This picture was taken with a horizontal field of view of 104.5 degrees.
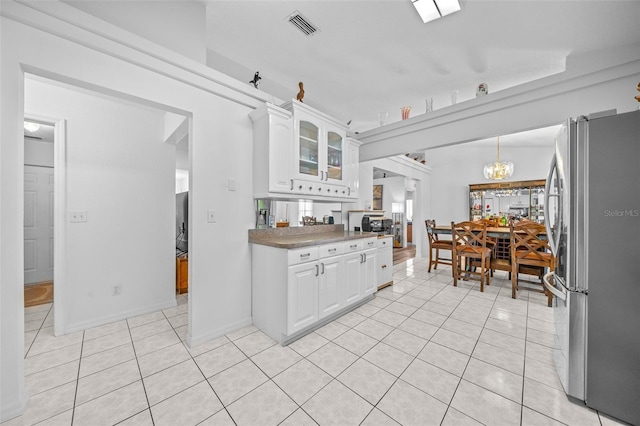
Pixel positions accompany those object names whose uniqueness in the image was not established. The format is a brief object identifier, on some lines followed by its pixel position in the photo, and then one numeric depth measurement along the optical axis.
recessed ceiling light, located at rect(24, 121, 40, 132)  3.10
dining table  3.44
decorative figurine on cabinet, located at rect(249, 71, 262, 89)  2.64
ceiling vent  2.11
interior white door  4.00
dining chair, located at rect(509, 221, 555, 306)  3.17
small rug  3.14
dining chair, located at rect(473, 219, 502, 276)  3.84
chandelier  5.00
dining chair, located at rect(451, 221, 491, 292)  3.62
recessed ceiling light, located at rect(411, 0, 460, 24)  1.91
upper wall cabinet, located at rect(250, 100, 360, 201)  2.37
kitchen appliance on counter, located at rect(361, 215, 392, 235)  4.37
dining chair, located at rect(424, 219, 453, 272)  4.34
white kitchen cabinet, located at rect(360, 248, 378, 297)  2.96
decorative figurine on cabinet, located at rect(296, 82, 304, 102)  2.87
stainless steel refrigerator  1.33
